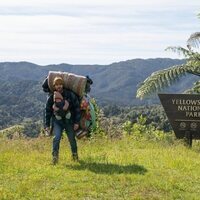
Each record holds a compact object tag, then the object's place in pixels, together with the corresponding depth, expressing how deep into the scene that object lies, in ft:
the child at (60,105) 34.91
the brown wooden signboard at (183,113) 48.55
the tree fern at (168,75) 60.13
